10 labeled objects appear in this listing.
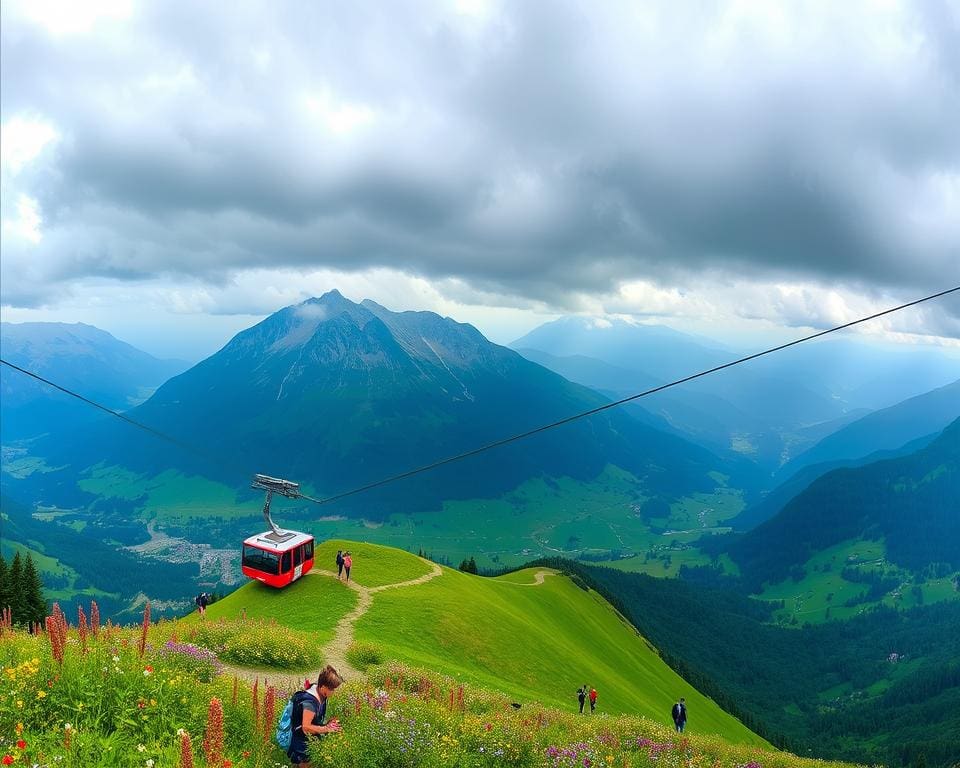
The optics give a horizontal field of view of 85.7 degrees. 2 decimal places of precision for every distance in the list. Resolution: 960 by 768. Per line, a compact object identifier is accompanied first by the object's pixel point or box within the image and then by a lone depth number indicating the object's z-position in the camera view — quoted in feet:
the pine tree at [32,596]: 202.80
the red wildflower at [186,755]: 25.45
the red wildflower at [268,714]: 38.86
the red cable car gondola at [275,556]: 132.16
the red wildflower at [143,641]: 41.89
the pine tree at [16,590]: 197.26
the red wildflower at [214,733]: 28.93
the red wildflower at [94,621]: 43.73
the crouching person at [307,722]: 37.78
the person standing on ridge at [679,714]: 107.04
